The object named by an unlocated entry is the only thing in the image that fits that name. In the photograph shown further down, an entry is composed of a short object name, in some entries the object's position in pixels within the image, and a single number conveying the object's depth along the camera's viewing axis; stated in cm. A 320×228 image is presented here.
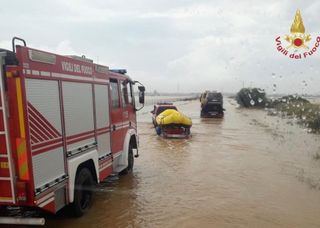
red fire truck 364
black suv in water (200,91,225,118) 2607
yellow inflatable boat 1372
